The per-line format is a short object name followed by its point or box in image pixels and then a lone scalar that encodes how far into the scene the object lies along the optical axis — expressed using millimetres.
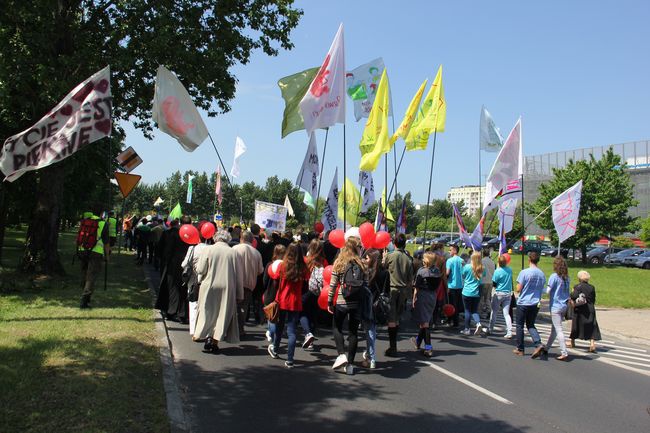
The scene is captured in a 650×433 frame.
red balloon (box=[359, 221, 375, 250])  8008
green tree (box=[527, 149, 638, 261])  36781
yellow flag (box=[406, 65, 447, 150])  12828
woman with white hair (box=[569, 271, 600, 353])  9516
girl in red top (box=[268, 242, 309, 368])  7266
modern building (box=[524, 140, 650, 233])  68438
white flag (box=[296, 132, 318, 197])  15320
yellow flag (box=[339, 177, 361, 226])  17916
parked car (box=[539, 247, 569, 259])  49312
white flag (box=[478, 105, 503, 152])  15820
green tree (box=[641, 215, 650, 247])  46781
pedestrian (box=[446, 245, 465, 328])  11367
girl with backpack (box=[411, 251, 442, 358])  8398
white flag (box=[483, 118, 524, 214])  12875
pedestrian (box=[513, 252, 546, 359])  8734
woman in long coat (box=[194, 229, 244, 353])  7488
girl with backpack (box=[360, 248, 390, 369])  7082
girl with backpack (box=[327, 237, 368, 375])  6855
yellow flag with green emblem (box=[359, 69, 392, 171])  10562
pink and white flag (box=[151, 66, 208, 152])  8944
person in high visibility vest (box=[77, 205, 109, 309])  9359
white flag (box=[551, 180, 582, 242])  13891
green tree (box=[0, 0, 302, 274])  11062
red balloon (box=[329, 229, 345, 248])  8281
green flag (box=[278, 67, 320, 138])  10898
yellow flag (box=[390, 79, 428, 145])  12164
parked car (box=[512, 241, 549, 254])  51844
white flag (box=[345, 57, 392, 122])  15117
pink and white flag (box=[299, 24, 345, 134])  10484
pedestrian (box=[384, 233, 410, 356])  8414
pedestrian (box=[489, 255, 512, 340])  10516
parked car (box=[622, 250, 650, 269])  35000
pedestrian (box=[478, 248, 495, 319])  11477
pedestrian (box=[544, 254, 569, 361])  8969
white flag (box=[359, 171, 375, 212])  19391
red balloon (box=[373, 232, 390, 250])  8234
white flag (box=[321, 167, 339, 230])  17031
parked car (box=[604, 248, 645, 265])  38031
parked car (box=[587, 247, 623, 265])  39656
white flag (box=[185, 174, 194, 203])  32147
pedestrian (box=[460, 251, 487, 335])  10445
